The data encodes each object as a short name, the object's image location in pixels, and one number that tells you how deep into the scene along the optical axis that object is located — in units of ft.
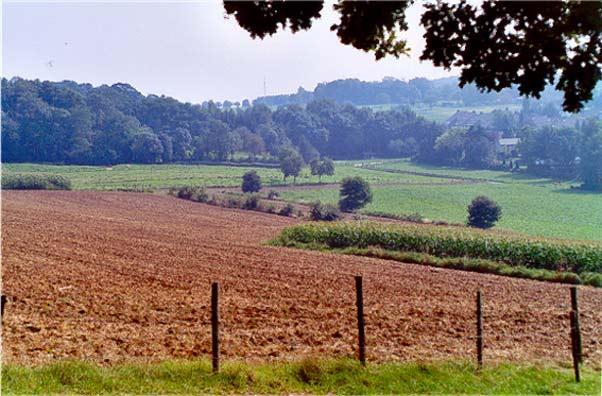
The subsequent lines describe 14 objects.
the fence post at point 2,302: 30.14
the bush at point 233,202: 202.28
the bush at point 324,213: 172.35
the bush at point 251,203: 199.31
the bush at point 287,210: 188.24
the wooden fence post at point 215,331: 30.19
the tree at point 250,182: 234.58
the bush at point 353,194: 211.41
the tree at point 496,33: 26.66
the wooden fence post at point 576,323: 34.24
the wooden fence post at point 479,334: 34.93
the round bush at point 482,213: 183.11
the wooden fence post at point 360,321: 33.17
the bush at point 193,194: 209.26
